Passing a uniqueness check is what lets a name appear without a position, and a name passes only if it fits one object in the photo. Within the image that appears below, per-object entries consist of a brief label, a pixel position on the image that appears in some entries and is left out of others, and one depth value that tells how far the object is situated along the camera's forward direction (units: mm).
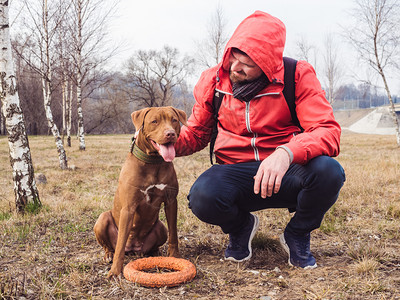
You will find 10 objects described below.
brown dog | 2512
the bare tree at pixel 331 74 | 37000
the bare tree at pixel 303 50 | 32844
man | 2436
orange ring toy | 2334
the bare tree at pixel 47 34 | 10115
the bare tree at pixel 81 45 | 13531
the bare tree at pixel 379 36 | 15836
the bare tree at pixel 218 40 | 23359
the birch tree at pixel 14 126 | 4660
